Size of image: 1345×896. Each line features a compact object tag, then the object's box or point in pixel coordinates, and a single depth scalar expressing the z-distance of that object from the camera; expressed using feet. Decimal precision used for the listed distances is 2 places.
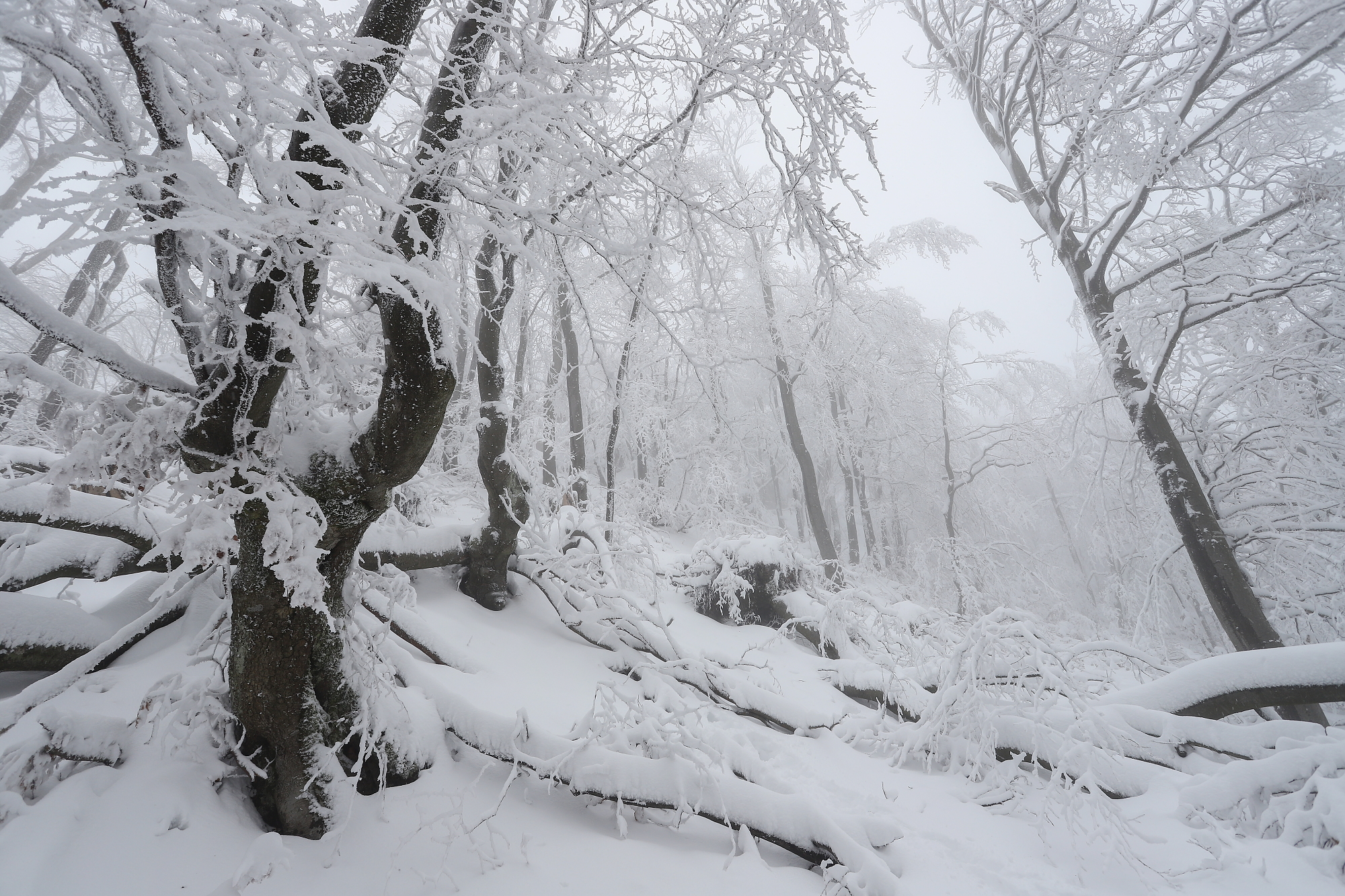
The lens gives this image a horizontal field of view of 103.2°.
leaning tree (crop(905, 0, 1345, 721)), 15.97
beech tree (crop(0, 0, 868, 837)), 4.50
